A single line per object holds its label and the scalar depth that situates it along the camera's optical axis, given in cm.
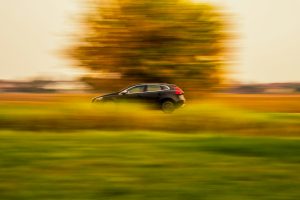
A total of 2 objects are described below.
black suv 2397
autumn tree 2911
